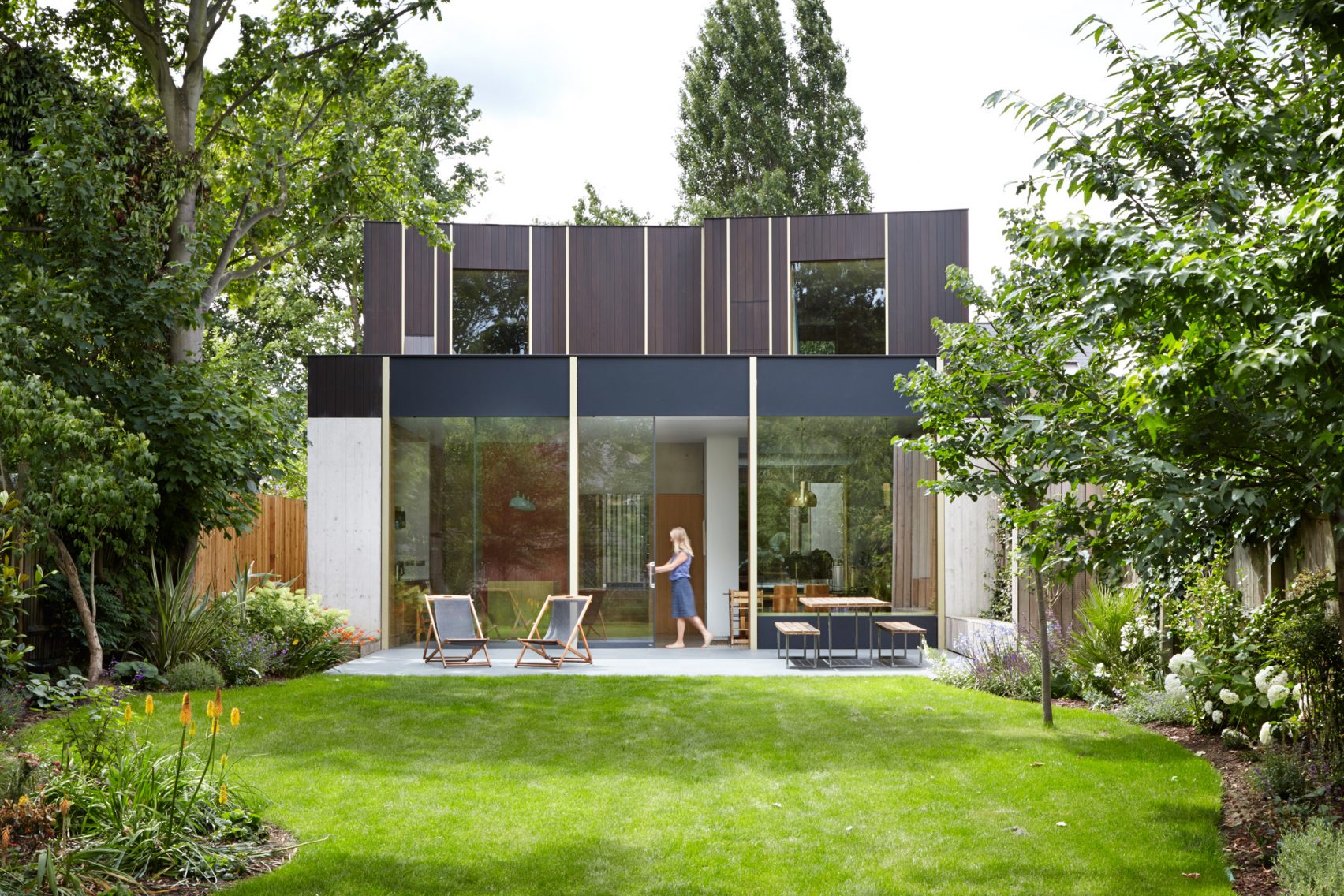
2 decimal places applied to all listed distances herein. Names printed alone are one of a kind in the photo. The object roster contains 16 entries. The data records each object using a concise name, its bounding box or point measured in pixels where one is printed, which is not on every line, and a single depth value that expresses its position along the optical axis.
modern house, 12.85
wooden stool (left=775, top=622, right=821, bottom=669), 11.40
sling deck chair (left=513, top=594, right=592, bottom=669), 11.41
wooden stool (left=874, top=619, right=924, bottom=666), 11.22
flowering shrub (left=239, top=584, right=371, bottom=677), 10.52
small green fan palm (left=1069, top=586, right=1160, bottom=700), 8.37
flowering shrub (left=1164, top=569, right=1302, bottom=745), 5.98
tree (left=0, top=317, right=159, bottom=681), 7.46
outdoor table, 11.52
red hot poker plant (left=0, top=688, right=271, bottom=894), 4.04
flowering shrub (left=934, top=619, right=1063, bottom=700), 9.19
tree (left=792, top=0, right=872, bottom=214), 26.23
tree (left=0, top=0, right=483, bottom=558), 9.84
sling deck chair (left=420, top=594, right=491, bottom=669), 11.33
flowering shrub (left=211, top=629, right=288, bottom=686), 9.83
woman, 12.70
